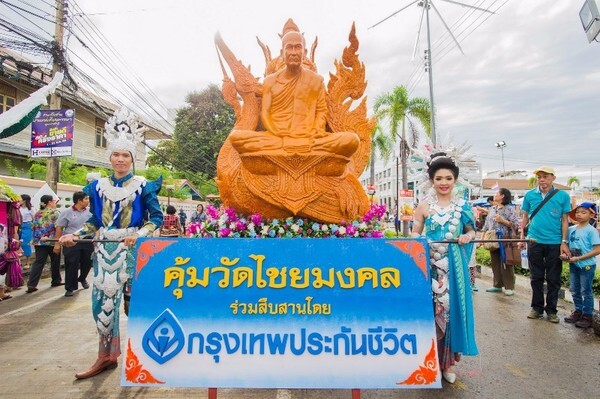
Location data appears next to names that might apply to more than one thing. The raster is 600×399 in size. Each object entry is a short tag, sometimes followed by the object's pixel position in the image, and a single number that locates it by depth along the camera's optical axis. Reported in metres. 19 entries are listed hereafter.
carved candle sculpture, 4.15
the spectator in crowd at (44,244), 5.98
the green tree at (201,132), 23.36
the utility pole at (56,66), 8.91
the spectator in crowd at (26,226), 6.61
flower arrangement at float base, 4.21
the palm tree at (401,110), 17.77
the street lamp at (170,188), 18.74
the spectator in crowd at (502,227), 5.73
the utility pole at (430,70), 13.96
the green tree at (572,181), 46.15
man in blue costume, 2.95
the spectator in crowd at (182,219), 14.23
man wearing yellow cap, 4.35
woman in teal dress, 2.73
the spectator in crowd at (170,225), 9.77
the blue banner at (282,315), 2.01
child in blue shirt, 4.16
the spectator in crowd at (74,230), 5.72
